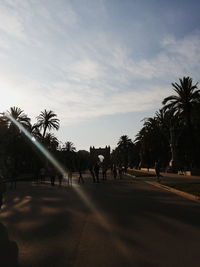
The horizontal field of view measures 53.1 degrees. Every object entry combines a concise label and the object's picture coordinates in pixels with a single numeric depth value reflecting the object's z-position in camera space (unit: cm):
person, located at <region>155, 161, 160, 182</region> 1652
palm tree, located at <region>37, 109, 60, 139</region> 3725
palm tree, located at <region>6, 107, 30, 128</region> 3211
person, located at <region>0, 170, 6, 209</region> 657
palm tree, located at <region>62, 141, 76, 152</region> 7126
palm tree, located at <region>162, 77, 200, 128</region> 2418
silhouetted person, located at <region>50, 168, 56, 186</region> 1485
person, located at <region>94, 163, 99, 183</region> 1750
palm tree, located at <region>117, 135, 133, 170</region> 6971
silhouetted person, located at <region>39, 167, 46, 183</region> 1827
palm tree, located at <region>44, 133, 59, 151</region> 4343
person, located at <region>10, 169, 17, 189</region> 1390
